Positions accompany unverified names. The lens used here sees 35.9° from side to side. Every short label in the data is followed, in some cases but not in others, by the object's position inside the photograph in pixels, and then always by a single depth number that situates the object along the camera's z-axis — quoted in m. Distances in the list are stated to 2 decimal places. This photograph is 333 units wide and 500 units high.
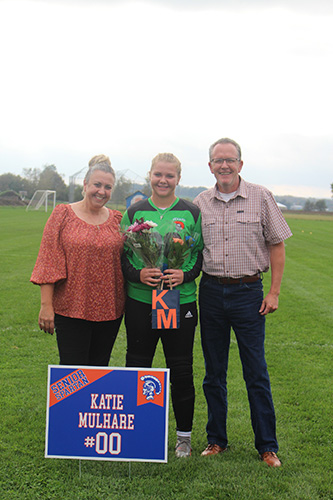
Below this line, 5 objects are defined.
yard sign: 3.17
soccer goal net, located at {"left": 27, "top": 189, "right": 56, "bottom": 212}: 57.90
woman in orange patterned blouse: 3.41
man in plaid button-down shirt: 3.51
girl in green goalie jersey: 3.51
